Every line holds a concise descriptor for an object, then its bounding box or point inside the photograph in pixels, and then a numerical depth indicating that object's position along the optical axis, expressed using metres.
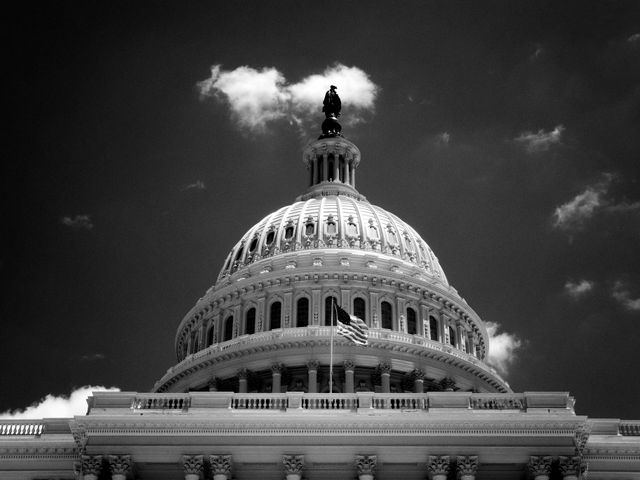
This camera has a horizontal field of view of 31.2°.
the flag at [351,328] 67.25
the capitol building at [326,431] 53.62
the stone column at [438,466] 53.09
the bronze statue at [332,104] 110.25
